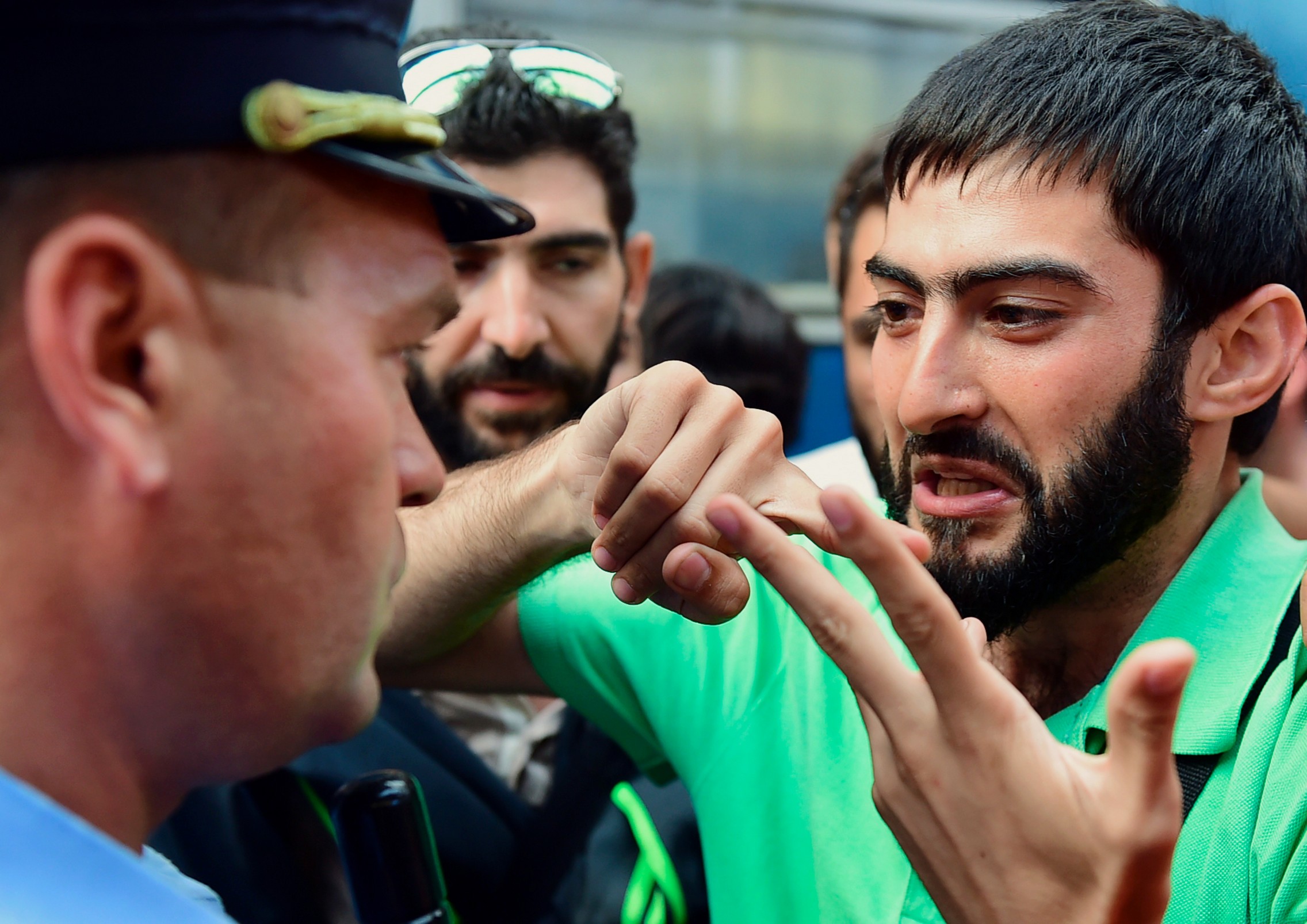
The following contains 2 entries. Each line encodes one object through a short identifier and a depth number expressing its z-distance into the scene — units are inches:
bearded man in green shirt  18.6
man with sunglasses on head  30.6
